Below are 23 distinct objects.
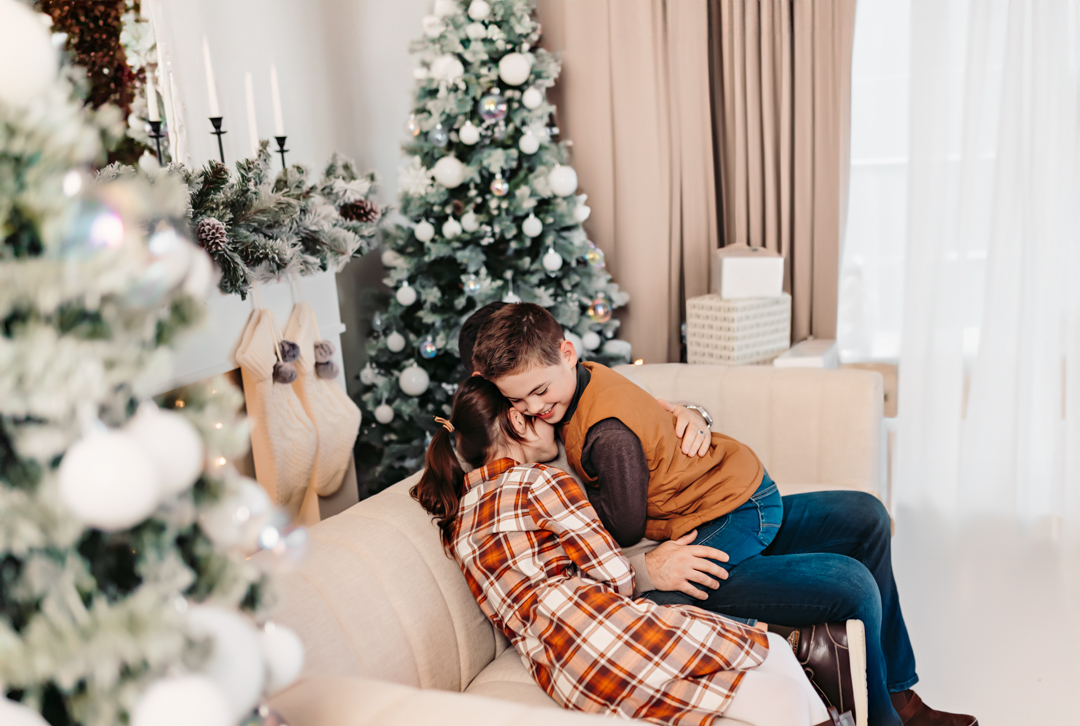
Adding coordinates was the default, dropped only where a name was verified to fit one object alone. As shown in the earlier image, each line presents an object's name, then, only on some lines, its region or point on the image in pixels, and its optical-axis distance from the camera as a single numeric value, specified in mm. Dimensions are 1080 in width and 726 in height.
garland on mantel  1587
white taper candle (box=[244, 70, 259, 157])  1975
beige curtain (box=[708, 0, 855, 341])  2773
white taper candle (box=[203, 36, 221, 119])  1888
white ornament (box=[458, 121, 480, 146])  2604
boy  1396
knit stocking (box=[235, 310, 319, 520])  1782
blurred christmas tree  492
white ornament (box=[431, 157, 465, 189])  2613
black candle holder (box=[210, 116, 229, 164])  1893
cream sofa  830
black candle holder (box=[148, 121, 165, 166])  1914
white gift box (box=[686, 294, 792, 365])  2678
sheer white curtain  2342
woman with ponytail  1150
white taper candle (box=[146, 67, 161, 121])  1983
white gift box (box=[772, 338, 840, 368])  2621
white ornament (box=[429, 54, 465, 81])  2588
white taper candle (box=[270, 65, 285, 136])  1995
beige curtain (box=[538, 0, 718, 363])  2961
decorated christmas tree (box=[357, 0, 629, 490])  2627
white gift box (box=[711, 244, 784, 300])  2723
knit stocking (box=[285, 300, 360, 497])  1950
